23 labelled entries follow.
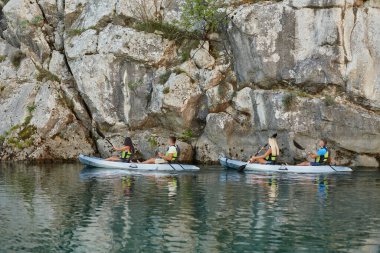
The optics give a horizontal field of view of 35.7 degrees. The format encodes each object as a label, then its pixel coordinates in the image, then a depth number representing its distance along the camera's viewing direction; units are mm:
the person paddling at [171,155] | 27750
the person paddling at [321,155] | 26484
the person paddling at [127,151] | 28609
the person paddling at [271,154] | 27469
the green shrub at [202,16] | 30516
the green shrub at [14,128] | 33656
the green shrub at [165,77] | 31681
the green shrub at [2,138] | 33781
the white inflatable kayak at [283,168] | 26484
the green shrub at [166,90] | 31073
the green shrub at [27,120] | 33656
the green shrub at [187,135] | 31750
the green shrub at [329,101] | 27734
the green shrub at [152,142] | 31984
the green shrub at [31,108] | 33969
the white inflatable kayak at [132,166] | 27188
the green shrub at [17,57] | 36719
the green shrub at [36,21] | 36031
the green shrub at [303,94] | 28281
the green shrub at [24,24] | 35806
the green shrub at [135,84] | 32562
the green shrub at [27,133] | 33188
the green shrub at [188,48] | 31938
